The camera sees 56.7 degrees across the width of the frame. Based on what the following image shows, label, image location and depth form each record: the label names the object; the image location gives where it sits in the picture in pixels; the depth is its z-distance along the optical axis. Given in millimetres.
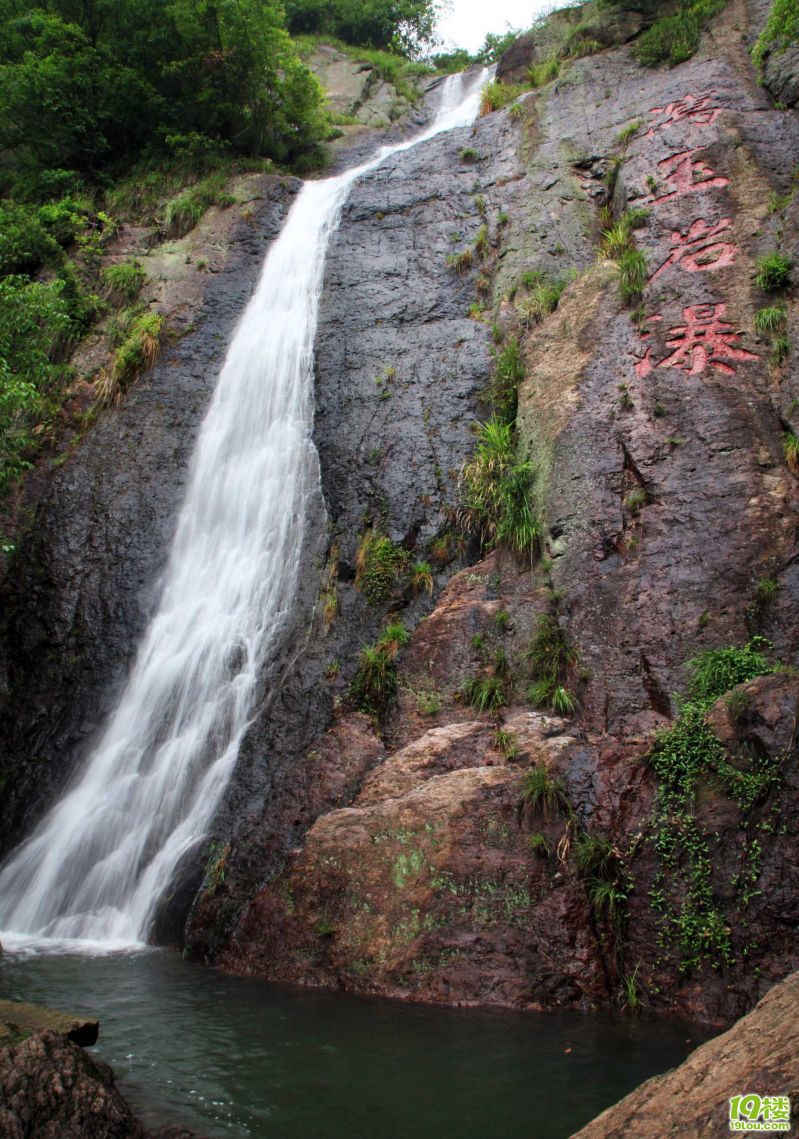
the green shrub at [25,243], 14797
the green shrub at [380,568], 9641
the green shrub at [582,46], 16969
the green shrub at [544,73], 17719
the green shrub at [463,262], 13883
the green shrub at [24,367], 9562
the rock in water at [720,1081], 2396
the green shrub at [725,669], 6945
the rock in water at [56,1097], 3119
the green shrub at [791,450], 8039
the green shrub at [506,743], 7281
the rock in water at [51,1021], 3922
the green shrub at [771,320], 9234
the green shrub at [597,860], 6259
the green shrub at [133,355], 13000
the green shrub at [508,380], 11017
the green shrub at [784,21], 9000
